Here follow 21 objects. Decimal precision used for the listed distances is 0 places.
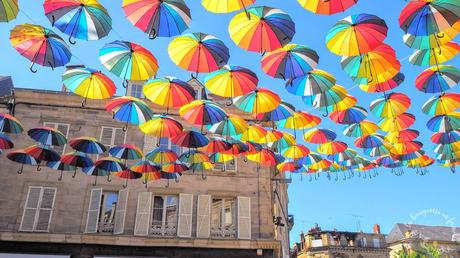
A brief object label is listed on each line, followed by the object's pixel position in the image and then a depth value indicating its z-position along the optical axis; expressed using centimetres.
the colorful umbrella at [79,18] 628
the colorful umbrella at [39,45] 665
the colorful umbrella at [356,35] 642
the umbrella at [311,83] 793
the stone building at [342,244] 4784
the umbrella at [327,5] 576
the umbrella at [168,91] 830
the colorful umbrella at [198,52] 700
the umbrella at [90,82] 815
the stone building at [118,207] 1465
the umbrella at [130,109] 905
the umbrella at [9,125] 985
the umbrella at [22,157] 1124
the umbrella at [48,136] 1084
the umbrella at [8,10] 567
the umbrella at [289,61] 732
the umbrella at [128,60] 733
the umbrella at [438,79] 782
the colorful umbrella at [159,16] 614
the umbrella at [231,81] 793
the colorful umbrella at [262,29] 646
